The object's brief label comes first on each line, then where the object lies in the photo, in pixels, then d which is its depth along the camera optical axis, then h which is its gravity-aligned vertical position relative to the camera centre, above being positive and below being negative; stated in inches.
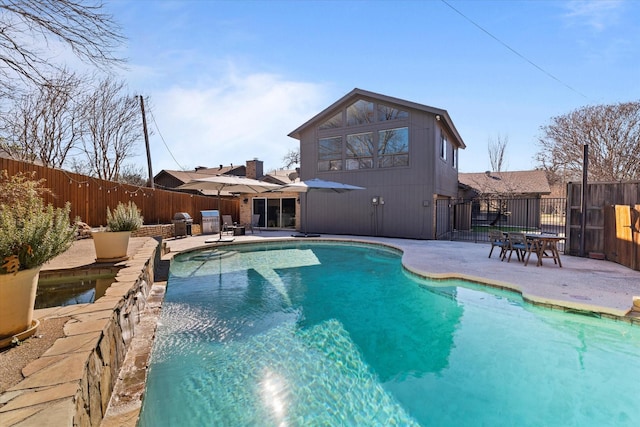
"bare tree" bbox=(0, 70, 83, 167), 507.2 +138.9
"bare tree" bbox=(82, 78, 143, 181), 692.7 +183.2
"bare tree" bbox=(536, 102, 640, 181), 705.6 +168.1
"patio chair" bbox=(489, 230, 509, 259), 326.2 -32.1
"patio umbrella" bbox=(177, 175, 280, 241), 419.1 +33.1
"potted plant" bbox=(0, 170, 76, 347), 93.3 -15.2
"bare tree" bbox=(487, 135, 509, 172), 1309.1 +243.6
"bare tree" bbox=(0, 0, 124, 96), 148.6 +87.6
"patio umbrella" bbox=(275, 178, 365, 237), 442.0 +32.1
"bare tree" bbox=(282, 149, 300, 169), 1451.8 +233.2
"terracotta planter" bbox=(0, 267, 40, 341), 93.5 -28.7
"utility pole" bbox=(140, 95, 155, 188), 644.7 +145.4
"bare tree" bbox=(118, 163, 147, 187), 844.4 +102.3
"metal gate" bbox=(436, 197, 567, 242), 703.1 -19.7
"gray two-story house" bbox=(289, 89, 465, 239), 496.1 +79.5
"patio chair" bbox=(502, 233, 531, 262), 302.7 -33.4
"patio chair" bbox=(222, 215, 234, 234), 583.0 -30.4
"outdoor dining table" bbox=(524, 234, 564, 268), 292.4 -33.4
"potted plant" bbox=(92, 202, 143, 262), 207.5 -18.8
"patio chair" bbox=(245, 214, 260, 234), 658.6 -28.0
